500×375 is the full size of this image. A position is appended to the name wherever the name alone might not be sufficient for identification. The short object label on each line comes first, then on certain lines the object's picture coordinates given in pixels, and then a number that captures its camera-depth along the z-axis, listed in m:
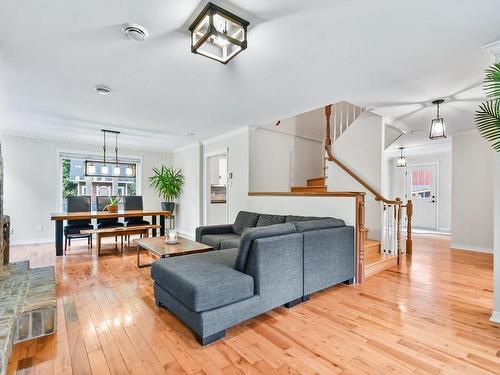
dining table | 4.25
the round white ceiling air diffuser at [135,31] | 1.90
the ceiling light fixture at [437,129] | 3.26
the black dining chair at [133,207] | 5.48
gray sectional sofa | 1.90
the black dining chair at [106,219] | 5.25
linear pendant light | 5.00
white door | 7.32
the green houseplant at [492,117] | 1.74
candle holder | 3.56
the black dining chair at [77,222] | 4.66
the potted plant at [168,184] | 6.77
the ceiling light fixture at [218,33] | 1.69
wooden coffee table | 3.08
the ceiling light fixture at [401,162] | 6.80
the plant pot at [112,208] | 5.04
